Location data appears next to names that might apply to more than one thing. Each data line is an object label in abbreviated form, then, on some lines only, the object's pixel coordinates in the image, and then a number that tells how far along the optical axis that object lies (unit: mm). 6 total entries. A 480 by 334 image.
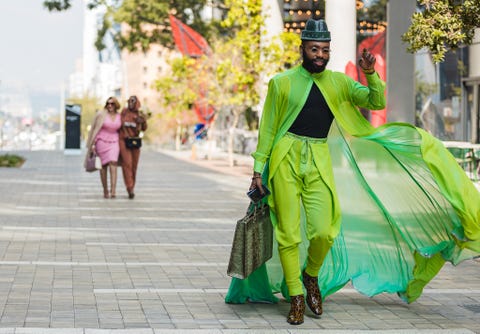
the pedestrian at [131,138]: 20453
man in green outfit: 7883
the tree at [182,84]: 37562
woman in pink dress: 20562
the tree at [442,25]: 12617
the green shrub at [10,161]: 35406
